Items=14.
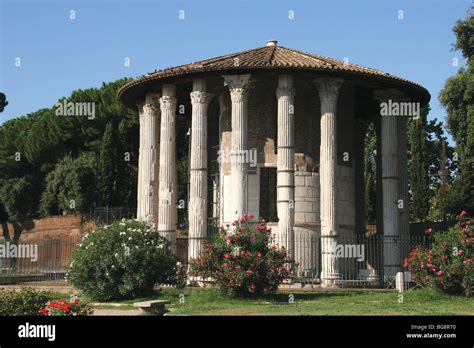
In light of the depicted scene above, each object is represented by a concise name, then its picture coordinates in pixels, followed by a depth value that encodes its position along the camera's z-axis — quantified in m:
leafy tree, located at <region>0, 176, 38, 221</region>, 47.91
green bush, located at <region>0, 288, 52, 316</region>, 14.41
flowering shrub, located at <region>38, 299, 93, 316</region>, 12.71
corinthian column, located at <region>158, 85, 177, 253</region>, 26.61
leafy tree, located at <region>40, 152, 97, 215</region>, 43.94
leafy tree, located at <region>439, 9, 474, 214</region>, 33.38
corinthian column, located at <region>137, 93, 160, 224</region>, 28.12
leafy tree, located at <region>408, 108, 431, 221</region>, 39.47
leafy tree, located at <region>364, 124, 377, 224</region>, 41.56
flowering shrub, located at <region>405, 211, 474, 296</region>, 19.89
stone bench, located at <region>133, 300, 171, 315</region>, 16.22
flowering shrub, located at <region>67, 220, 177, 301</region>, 20.61
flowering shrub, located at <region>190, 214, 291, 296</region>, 19.88
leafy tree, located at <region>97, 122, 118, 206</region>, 44.94
